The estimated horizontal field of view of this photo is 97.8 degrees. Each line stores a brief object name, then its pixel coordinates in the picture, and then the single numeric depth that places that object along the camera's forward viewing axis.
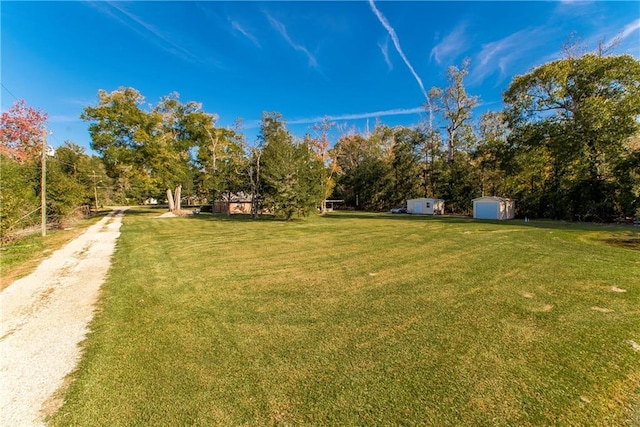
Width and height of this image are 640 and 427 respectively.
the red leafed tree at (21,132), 23.73
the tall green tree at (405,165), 34.06
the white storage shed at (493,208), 21.97
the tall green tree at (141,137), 23.28
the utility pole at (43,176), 11.95
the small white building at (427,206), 29.95
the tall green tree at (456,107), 28.28
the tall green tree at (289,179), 18.19
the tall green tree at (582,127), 17.12
